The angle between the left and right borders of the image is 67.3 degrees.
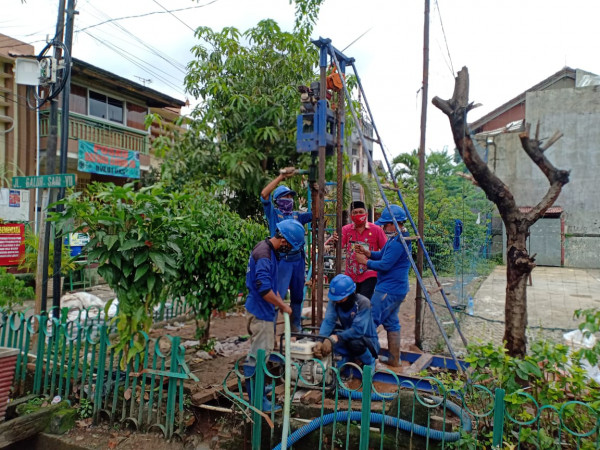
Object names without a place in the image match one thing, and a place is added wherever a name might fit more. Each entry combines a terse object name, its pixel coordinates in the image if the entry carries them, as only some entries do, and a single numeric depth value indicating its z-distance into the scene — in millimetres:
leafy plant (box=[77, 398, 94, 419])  4465
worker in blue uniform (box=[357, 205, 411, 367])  5191
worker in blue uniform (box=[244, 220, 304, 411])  4234
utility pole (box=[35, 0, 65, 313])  6070
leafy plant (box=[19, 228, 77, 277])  9094
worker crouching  4289
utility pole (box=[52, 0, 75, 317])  6426
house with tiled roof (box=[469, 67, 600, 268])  19031
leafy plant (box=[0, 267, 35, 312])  7055
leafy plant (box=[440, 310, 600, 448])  2895
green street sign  5863
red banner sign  10109
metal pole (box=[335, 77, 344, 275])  4980
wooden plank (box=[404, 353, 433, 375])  4899
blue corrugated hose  3211
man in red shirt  5727
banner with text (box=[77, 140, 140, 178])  13945
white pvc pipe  3307
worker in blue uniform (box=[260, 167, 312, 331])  5227
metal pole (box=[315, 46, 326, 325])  4861
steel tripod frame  4809
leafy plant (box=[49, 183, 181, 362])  4352
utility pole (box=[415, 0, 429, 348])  5816
